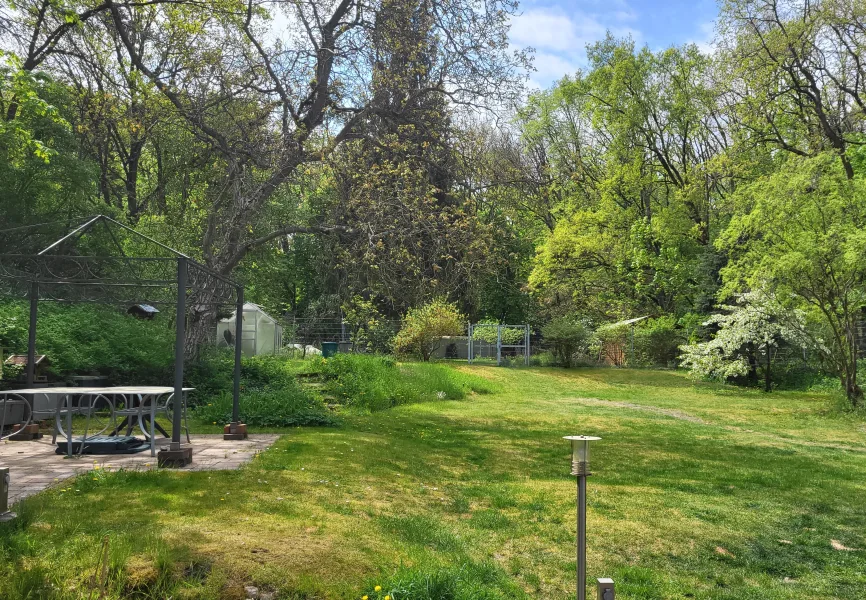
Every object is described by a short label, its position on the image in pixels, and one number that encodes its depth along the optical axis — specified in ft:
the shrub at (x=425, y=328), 68.74
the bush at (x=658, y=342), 83.15
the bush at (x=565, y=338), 80.23
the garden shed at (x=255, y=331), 74.02
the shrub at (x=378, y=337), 72.67
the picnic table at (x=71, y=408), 21.56
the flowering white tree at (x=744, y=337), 50.35
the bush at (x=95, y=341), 35.04
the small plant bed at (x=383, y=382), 42.60
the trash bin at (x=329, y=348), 63.67
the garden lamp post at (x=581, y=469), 10.71
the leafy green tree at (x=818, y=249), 43.09
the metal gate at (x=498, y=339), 83.41
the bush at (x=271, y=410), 31.89
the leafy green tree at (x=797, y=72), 63.21
